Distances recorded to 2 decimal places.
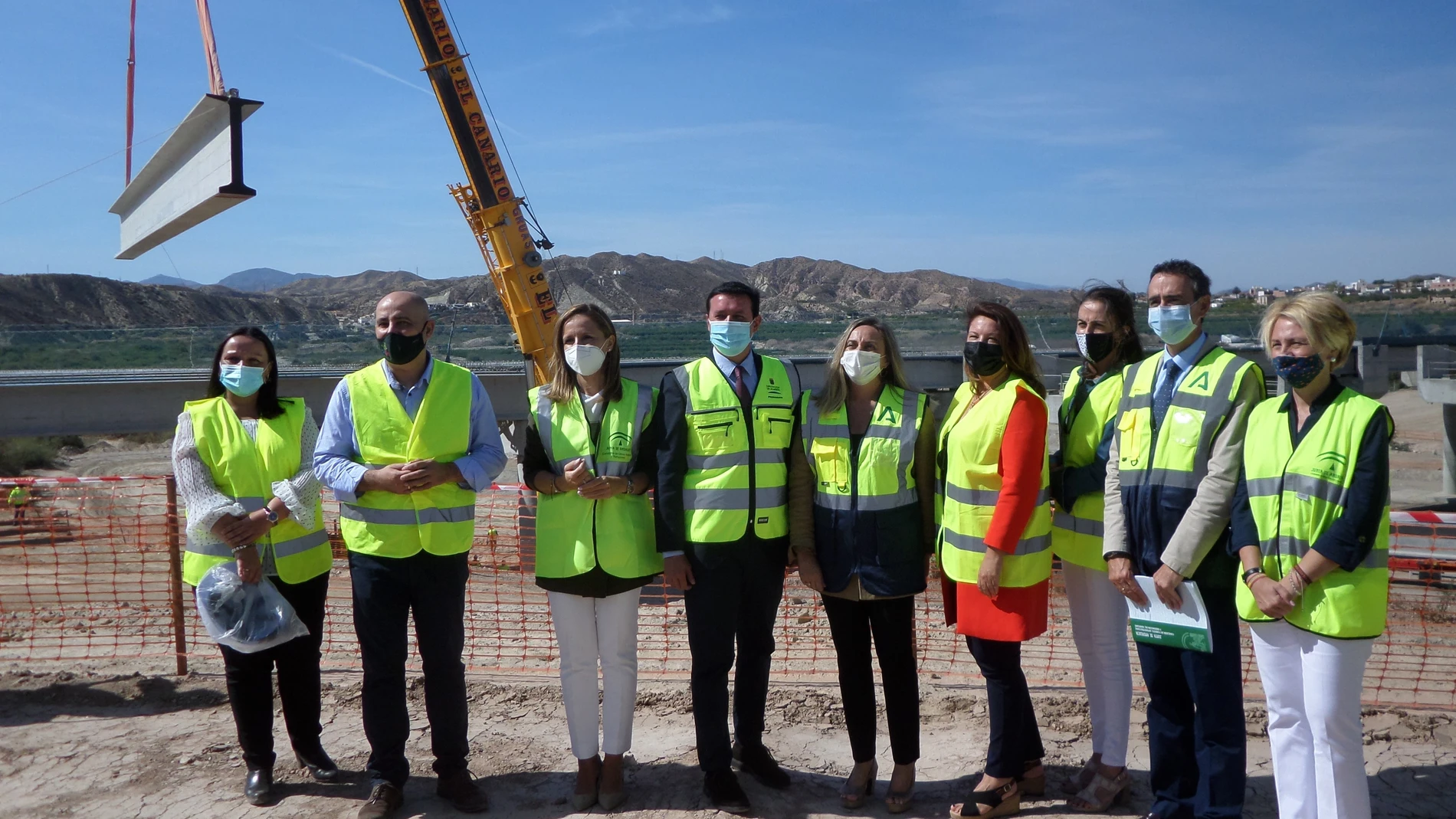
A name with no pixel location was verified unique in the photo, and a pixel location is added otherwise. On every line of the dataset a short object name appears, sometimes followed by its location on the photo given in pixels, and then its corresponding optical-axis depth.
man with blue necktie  3.42
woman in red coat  3.66
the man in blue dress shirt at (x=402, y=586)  3.90
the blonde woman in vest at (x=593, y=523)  3.92
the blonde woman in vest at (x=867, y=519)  3.82
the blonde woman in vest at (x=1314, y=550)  3.01
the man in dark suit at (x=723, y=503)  3.88
